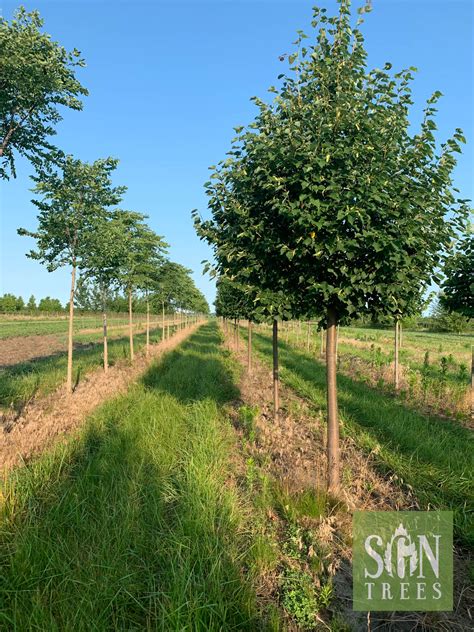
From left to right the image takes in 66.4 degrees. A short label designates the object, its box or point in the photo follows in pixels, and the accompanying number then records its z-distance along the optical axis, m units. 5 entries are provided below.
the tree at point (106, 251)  10.01
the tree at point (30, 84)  5.60
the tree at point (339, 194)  3.97
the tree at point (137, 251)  14.85
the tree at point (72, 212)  9.50
